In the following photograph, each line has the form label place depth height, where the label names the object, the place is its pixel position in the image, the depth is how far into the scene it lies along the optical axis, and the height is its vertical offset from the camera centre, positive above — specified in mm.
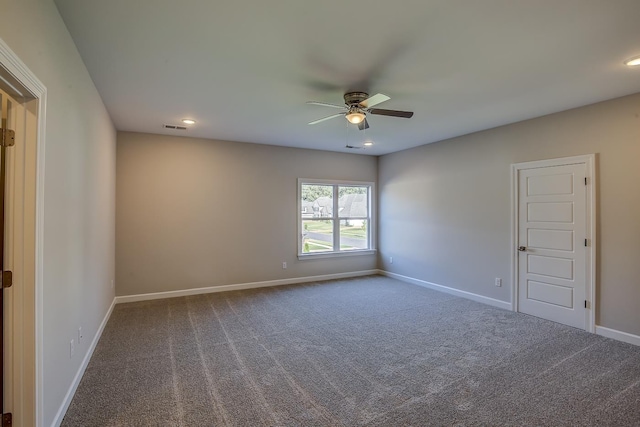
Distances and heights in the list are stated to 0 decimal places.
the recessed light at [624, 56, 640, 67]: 2650 +1305
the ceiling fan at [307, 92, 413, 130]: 3266 +1086
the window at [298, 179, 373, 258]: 6484 -81
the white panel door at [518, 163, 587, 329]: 3916 -360
